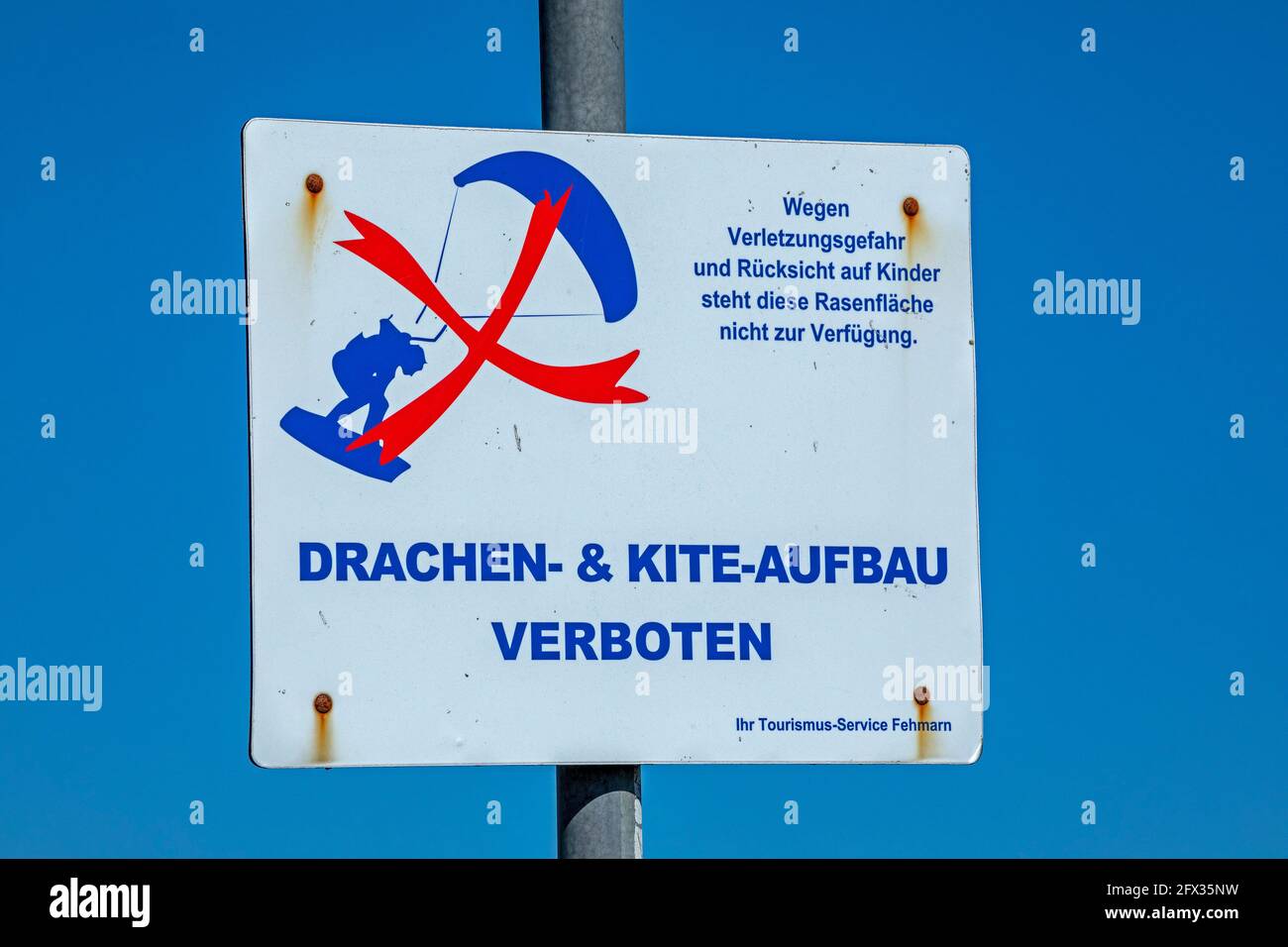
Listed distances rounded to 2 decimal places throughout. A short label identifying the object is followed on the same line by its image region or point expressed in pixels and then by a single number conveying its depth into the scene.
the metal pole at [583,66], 3.89
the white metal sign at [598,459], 3.81
